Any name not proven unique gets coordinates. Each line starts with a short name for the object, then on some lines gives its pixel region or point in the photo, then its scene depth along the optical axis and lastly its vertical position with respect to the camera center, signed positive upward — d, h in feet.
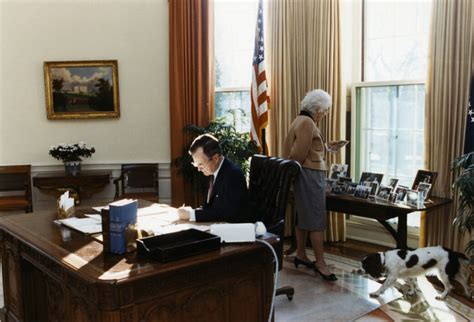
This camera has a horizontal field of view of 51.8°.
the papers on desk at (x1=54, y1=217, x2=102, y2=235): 9.05 -2.20
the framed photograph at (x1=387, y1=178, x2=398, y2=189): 14.67 -2.29
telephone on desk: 8.00 -2.03
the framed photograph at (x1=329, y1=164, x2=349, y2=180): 16.40 -2.15
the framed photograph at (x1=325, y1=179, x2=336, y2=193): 16.22 -2.57
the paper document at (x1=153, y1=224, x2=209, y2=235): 8.64 -2.16
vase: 19.77 -2.27
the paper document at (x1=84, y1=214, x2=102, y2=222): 10.19 -2.23
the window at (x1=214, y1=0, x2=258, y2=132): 20.40 +2.20
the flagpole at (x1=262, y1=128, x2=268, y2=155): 18.84 -1.41
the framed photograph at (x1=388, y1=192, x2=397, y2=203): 14.33 -2.66
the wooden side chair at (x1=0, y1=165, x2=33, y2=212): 19.28 -2.81
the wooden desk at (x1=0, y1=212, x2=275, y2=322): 6.69 -2.59
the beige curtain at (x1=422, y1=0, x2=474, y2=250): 13.98 +0.25
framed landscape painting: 20.34 +0.94
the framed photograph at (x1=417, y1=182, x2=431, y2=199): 13.84 -2.34
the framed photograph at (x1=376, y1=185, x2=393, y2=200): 14.61 -2.57
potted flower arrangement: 19.75 -1.74
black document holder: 7.17 -2.07
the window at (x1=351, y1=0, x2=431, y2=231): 16.47 +0.51
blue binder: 7.55 -1.78
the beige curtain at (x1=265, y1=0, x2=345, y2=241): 17.63 +1.70
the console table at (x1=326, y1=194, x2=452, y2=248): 13.65 -2.99
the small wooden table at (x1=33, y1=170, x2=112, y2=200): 19.10 -2.82
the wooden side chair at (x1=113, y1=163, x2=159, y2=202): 20.26 -2.79
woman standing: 14.11 -1.80
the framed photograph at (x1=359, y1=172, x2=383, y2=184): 15.29 -2.21
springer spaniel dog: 12.50 -4.06
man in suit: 9.85 -1.62
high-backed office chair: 10.41 -1.78
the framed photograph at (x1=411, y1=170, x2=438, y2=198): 14.21 -2.10
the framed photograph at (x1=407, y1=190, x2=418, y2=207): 13.74 -2.58
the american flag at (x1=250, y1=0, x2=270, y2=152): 18.35 +0.76
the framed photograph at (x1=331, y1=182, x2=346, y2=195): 15.85 -2.64
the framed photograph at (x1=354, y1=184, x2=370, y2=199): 15.15 -2.63
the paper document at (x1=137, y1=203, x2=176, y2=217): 10.42 -2.20
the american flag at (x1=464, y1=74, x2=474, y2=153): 13.82 -0.55
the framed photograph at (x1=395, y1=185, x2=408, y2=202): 14.21 -2.51
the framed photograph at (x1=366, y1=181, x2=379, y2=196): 15.06 -2.49
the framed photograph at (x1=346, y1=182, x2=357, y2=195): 15.59 -2.58
